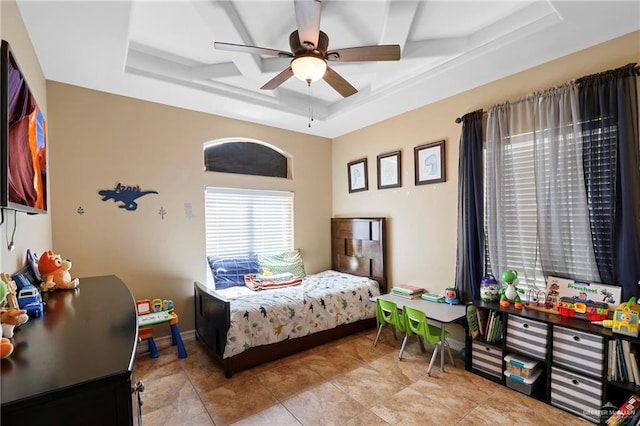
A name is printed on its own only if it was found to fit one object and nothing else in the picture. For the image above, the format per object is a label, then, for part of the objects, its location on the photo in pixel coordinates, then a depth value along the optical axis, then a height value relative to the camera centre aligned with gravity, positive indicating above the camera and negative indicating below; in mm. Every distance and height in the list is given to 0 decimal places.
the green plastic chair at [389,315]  2837 -944
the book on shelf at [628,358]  1860 -902
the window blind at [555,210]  2109 +51
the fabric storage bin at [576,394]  1964 -1217
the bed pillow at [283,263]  3836 -565
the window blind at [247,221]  3637 +1
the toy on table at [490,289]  2621 -643
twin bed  2629 -883
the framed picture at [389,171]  3617 +584
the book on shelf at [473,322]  2605 -921
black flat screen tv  1232 +413
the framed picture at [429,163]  3156 +586
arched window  3645 +813
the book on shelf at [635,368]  1844 -957
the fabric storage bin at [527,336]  2205 -919
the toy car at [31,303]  1250 -322
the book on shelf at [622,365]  1889 -959
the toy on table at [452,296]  2922 -774
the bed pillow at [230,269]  3486 -574
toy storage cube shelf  1945 -1051
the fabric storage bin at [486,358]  2449 -1191
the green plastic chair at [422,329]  2580 -986
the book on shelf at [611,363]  1911 -954
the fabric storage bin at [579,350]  1954 -925
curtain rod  2006 +945
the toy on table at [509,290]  2492 -628
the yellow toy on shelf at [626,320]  1843 -667
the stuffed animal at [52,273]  1754 -282
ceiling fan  1784 +1064
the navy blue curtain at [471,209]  2770 +66
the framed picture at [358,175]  4082 +600
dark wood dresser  681 -370
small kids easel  2805 -894
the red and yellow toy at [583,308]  2045 -672
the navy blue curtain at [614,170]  1980 +290
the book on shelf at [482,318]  2592 -884
